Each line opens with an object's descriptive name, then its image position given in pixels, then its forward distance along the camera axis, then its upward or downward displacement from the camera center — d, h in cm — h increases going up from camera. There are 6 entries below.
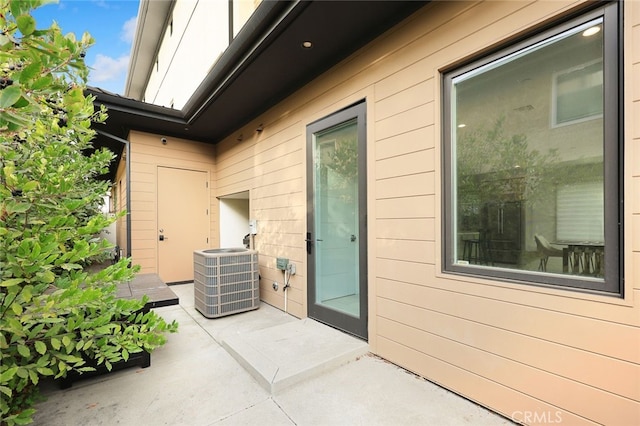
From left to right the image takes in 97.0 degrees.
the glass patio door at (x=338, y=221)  277 -10
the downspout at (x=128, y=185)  488 +48
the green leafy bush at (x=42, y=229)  97 -9
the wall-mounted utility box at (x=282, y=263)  370 -68
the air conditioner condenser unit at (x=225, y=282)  351 -90
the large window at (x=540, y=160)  149 +32
